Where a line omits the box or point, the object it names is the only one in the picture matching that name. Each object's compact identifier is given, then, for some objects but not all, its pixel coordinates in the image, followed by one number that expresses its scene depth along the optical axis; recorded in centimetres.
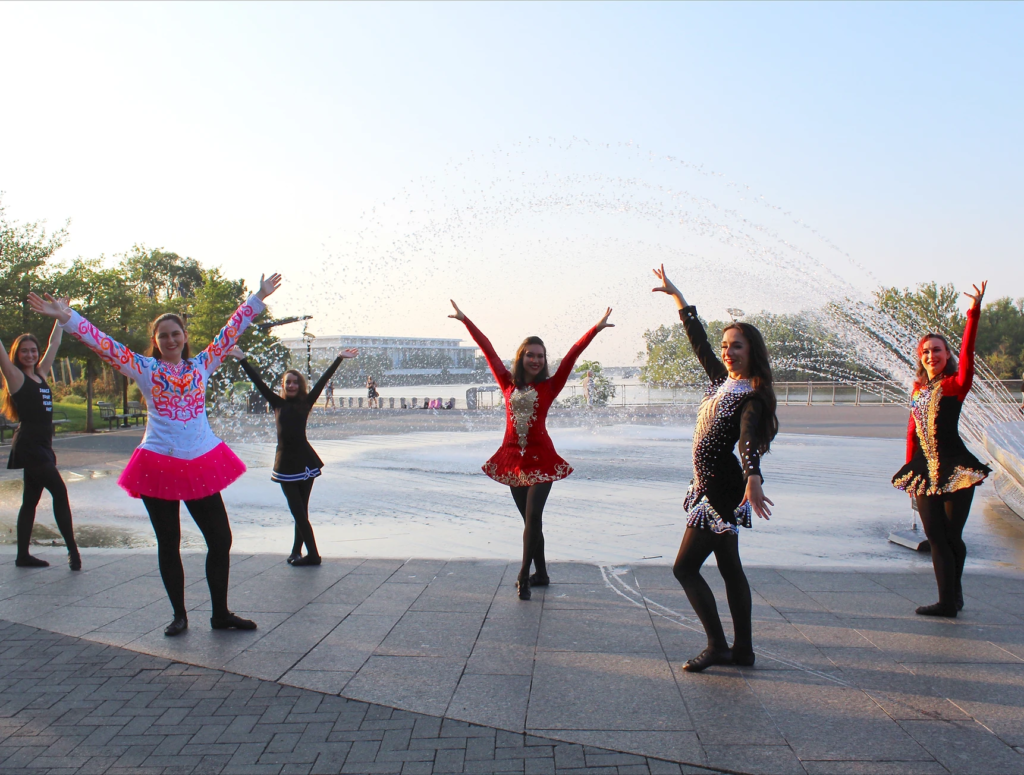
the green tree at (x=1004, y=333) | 4959
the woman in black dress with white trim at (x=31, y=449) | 642
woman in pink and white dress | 454
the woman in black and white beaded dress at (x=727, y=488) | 396
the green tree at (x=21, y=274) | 2336
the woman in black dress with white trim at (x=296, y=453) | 644
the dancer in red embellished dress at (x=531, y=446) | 545
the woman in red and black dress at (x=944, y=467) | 500
